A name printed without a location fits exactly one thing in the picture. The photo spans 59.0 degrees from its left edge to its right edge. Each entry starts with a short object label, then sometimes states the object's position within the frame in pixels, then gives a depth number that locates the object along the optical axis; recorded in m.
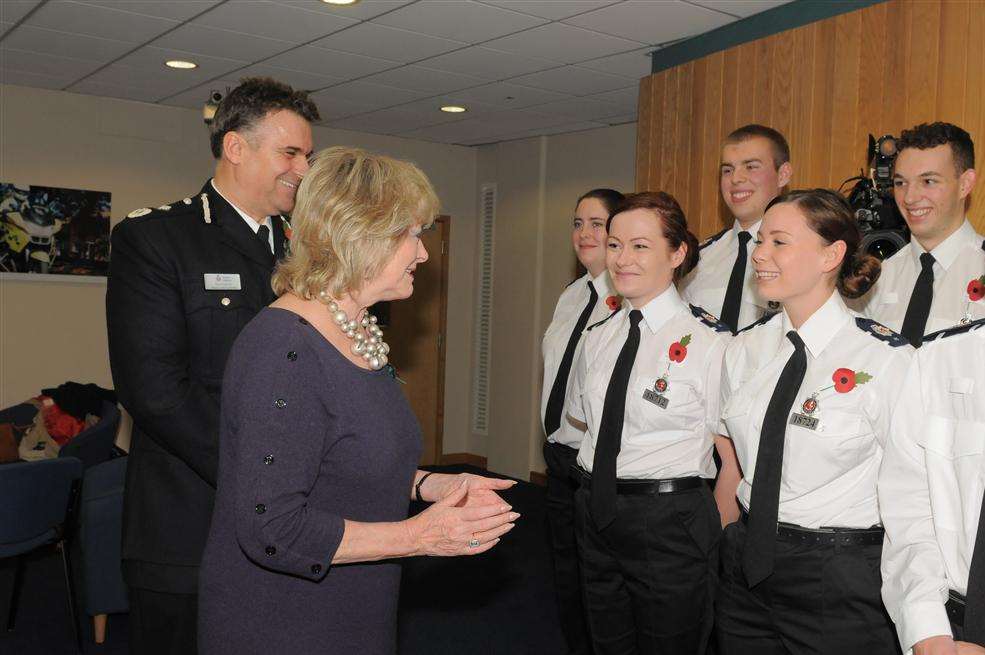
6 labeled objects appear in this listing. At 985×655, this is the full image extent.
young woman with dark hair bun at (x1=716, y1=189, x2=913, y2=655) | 2.24
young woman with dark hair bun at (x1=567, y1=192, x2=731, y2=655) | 2.79
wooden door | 8.85
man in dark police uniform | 2.02
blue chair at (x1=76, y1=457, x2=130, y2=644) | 4.18
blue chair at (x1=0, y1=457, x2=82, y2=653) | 3.90
